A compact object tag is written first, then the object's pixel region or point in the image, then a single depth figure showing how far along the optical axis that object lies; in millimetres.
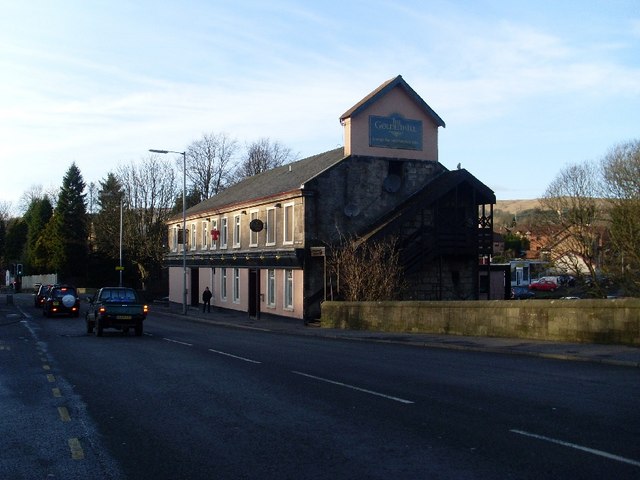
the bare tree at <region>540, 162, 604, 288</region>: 45612
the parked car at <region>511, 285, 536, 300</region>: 65719
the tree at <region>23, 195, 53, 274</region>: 96562
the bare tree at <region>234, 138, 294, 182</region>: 81812
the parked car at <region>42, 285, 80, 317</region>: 41219
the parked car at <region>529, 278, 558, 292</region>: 79281
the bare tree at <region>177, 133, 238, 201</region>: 77812
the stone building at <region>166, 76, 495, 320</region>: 35312
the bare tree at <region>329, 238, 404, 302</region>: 31891
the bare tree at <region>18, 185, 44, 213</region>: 119375
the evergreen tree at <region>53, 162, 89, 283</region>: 87062
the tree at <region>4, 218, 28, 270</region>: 112500
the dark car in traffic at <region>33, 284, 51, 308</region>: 51650
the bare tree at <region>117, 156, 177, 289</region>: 70688
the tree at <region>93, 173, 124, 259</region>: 71500
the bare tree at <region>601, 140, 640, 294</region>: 35000
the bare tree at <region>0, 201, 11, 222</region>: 125394
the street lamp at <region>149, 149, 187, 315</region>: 42628
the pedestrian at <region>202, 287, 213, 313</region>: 46369
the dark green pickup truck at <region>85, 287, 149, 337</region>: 25812
